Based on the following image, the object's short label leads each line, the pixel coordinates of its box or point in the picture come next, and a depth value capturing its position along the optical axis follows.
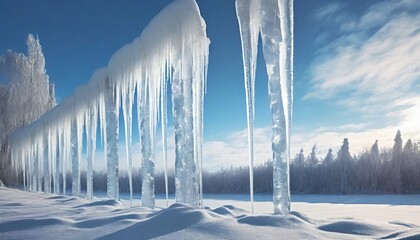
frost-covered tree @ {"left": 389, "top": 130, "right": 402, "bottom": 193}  17.19
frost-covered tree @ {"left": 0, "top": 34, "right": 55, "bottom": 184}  16.20
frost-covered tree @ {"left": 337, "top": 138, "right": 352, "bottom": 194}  18.37
